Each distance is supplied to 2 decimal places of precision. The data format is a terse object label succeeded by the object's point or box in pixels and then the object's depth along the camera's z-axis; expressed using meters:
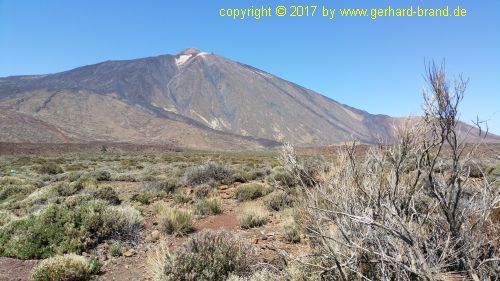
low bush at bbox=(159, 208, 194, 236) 7.45
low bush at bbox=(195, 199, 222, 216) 9.24
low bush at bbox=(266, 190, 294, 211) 9.27
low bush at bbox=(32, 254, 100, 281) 5.26
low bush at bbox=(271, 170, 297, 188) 12.24
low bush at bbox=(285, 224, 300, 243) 6.42
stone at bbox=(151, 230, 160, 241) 7.23
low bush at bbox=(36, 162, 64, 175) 21.91
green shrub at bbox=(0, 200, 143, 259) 6.43
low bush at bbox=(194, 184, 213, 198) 11.46
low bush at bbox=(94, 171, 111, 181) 16.76
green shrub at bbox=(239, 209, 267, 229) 7.85
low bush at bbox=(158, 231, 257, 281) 4.59
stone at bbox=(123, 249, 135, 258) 6.46
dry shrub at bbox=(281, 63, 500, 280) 2.92
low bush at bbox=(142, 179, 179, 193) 12.47
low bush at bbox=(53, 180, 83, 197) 12.14
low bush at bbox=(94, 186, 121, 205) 10.72
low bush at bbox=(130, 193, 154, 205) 10.86
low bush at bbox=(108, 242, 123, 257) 6.46
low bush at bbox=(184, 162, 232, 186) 13.67
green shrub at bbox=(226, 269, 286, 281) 4.09
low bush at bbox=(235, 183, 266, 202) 10.99
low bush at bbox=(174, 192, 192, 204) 10.77
